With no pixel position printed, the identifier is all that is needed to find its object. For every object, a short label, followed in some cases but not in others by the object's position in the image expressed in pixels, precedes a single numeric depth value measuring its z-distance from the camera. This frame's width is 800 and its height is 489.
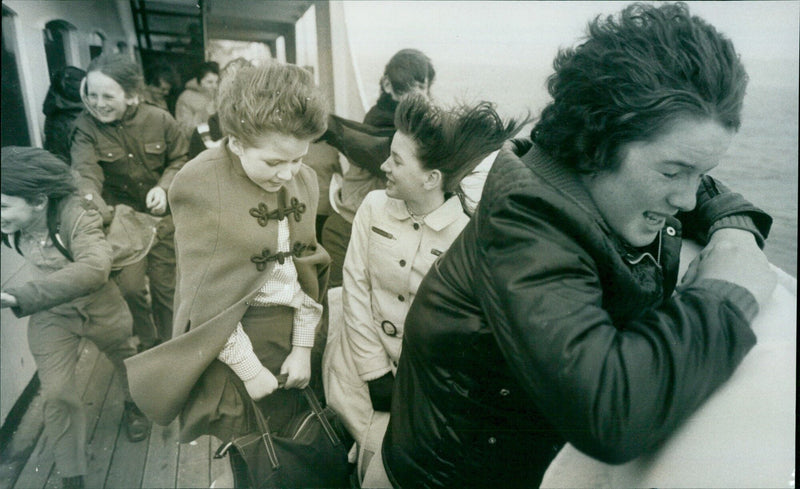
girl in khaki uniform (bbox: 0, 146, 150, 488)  1.22
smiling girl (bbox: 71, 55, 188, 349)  1.38
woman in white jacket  1.26
